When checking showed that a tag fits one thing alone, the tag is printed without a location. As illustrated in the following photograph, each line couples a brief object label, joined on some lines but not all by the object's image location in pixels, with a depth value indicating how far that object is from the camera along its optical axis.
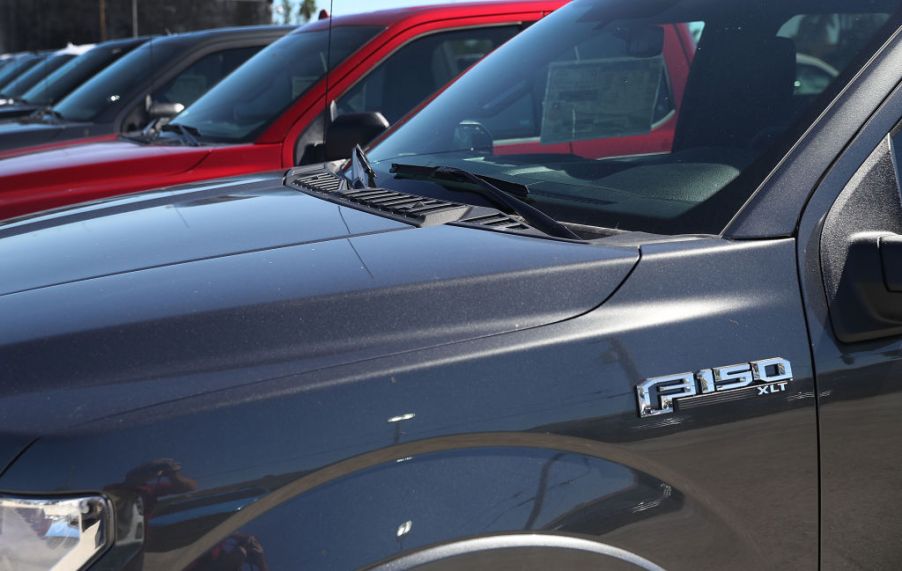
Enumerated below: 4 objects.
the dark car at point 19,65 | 14.03
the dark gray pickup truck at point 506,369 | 1.51
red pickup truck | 4.78
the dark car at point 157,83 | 7.60
